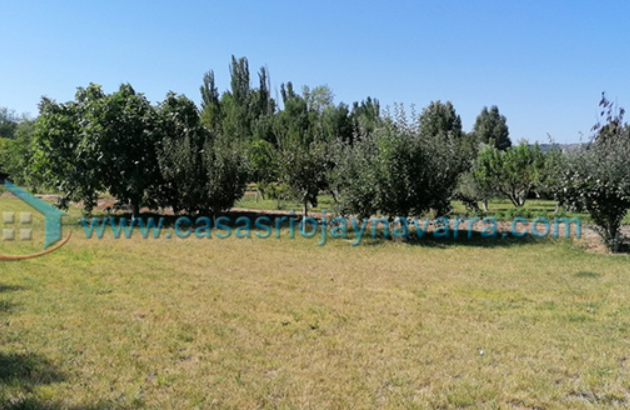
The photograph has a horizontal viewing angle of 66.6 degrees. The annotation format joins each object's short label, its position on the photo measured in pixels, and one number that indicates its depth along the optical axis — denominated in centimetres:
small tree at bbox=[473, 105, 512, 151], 6249
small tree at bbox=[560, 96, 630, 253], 1012
